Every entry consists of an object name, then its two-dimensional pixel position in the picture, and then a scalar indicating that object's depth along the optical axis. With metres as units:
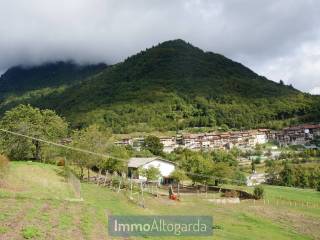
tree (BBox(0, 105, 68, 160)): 41.30
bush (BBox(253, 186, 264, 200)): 39.95
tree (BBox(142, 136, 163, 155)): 75.40
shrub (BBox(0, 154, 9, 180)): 25.36
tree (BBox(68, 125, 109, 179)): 37.52
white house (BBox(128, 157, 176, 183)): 51.24
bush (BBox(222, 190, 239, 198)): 39.36
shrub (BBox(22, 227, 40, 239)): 12.27
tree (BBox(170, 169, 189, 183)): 45.99
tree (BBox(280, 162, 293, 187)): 64.29
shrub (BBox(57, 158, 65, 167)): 42.51
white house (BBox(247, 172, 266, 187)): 65.02
